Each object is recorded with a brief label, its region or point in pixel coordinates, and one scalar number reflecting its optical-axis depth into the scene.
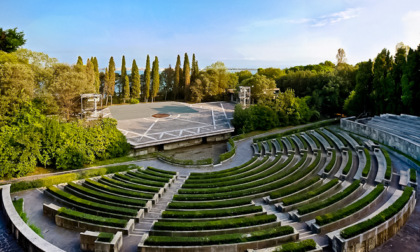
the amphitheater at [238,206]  11.84
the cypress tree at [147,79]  65.19
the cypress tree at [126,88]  62.78
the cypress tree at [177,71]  68.12
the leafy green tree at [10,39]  31.36
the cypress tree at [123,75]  63.33
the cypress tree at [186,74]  66.38
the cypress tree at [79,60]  56.11
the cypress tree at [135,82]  63.56
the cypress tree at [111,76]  61.41
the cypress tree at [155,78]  65.56
